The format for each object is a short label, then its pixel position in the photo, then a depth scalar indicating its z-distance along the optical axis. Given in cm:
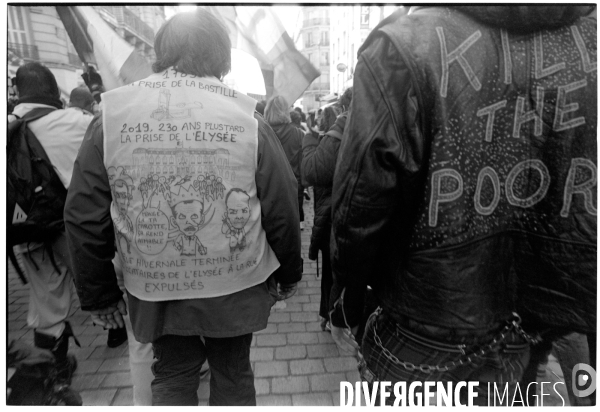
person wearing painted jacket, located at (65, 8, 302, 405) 147
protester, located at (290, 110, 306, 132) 544
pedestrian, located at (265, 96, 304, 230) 367
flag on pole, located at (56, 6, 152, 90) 226
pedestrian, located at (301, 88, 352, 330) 219
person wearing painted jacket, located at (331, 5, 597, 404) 116
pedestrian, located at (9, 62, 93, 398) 217
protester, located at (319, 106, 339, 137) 282
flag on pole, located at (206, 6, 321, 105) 260
